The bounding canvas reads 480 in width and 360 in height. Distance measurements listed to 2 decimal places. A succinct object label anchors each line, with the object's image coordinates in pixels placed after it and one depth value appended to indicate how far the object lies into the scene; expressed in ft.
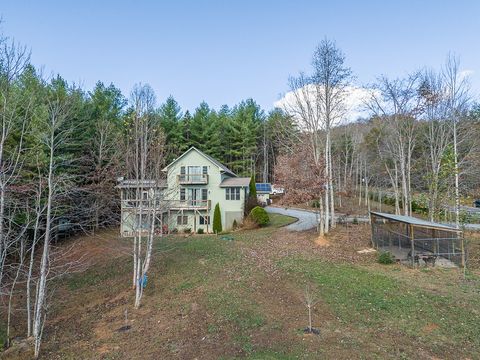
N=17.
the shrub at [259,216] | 83.56
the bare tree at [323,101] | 66.80
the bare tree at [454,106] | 64.39
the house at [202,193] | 88.28
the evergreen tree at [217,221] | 85.30
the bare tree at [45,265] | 26.61
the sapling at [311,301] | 25.96
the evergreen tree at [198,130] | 136.98
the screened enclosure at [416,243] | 44.50
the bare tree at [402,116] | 70.74
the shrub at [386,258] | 45.75
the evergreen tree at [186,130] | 133.51
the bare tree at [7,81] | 26.85
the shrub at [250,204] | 93.21
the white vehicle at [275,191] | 147.31
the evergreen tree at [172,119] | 129.04
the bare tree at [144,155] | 36.35
